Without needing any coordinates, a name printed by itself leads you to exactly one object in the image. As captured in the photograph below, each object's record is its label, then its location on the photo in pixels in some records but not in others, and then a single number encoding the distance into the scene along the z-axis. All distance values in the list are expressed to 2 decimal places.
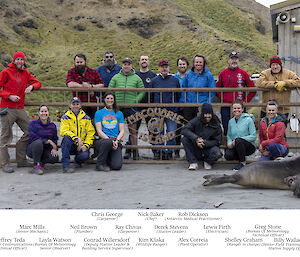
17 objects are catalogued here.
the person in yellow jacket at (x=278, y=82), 6.46
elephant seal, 4.73
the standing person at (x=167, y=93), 6.92
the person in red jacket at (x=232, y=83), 6.86
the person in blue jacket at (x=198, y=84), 6.87
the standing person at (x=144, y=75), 7.14
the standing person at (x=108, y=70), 7.31
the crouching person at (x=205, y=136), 6.22
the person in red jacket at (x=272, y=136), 5.84
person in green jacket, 6.91
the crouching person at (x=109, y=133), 6.32
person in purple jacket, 6.20
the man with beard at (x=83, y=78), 6.84
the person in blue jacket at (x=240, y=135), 6.11
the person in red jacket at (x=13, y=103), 6.32
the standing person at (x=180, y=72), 7.15
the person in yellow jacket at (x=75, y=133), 6.23
